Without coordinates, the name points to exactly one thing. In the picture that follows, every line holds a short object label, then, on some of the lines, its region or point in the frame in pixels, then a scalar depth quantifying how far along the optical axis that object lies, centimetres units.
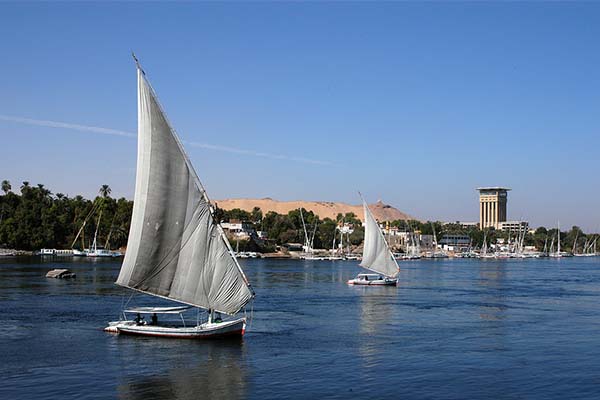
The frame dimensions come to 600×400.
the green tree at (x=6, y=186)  18965
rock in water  9088
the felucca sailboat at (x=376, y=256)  8719
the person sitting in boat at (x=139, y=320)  4094
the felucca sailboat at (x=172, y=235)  3666
